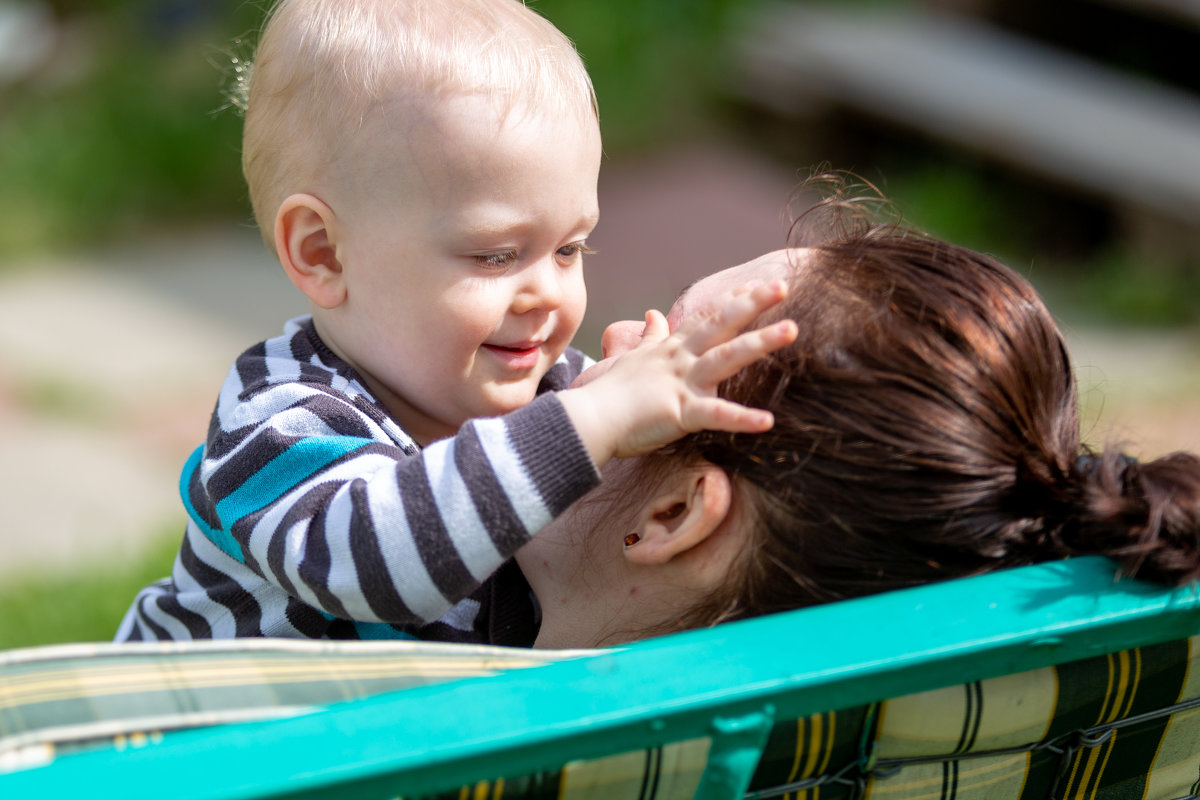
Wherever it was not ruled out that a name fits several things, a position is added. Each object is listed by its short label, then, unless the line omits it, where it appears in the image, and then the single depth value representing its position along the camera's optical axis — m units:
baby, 1.74
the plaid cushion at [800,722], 1.60
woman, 1.73
